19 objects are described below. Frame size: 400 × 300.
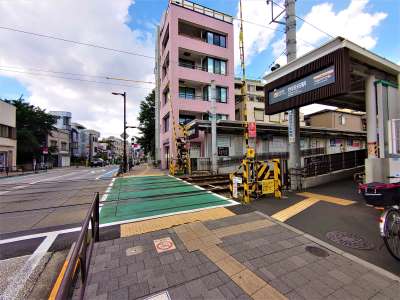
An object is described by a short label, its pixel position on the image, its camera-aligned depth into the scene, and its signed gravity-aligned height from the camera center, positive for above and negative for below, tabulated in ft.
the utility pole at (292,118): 29.91 +5.74
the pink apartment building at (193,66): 70.54 +34.96
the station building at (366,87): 21.89 +8.27
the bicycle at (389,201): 11.22 -3.74
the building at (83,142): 189.67 +14.53
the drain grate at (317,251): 11.86 -6.01
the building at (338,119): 88.99 +16.12
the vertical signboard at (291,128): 31.71 +4.20
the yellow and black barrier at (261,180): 25.52 -3.37
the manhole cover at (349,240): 12.85 -5.99
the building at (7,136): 89.76 +9.73
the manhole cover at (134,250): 12.29 -6.07
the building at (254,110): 111.86 +25.54
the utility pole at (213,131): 51.34 +6.10
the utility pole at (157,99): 97.35 +28.37
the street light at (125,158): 71.52 -1.27
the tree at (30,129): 112.27 +17.37
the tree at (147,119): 119.85 +21.71
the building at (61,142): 144.91 +10.99
